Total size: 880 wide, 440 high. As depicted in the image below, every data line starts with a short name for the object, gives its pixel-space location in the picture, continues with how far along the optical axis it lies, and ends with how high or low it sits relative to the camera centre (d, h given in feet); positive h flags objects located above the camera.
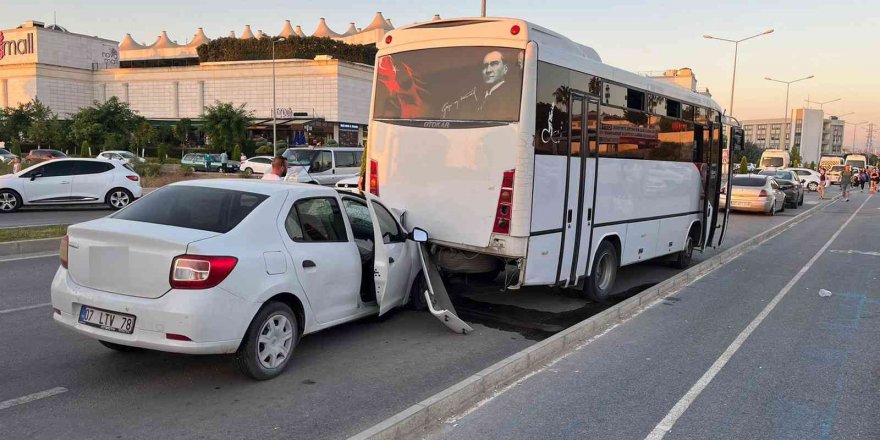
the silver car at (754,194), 72.69 -3.02
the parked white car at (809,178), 144.30 -1.90
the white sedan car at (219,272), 14.44 -3.00
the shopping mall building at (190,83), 237.04 +27.45
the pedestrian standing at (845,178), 106.01 -1.25
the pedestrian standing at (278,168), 31.22 -0.80
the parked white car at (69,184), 57.16 -3.61
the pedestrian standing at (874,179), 134.76 -1.59
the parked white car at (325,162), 77.14 -1.03
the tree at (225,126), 190.49 +7.57
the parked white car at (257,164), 118.99 -2.39
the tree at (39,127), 196.03 +5.55
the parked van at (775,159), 158.74 +2.39
